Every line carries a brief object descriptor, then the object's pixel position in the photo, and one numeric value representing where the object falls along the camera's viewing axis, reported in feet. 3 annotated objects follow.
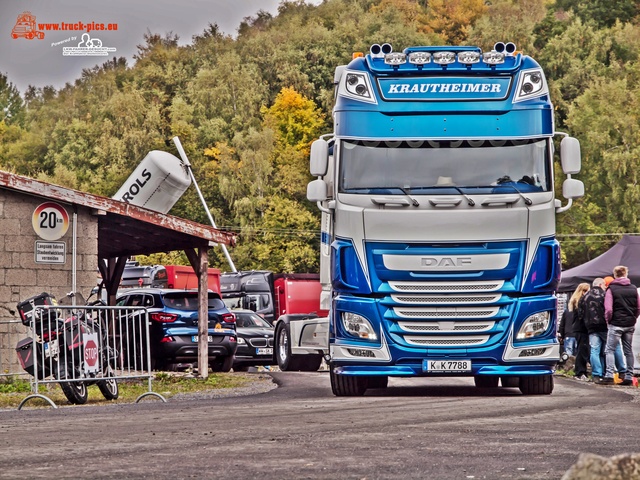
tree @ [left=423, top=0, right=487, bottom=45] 347.58
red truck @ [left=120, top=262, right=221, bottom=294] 134.72
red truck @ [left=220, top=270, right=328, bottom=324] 139.74
